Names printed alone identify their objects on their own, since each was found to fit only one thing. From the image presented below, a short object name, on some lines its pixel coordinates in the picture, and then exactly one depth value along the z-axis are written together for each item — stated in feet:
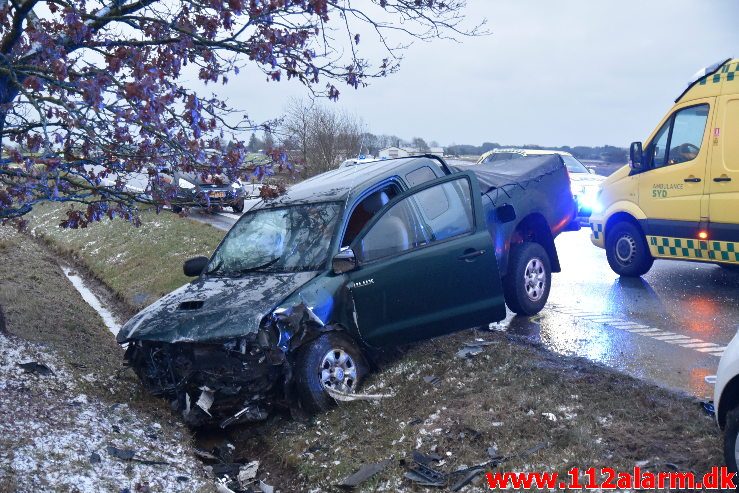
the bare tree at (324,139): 81.00
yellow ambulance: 31.27
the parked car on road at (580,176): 58.59
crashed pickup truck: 19.92
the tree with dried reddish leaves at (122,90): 19.16
